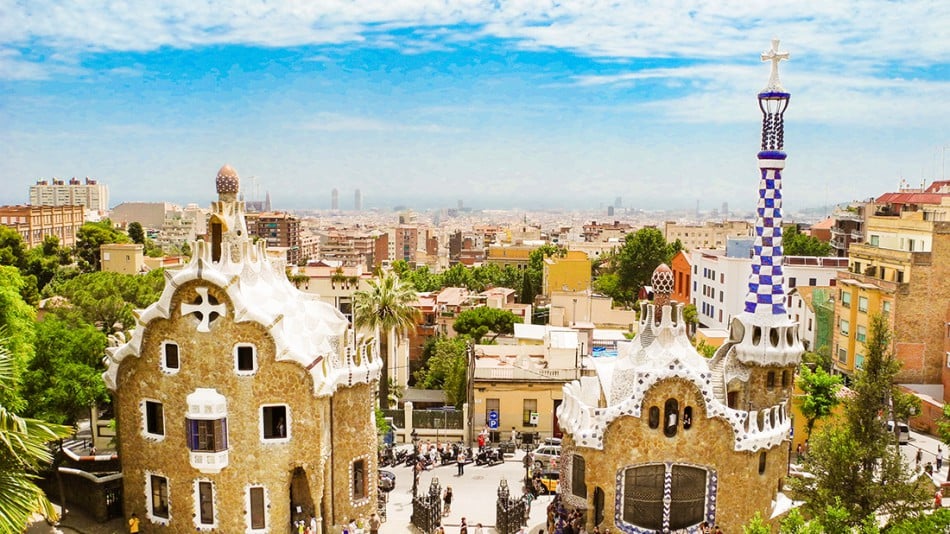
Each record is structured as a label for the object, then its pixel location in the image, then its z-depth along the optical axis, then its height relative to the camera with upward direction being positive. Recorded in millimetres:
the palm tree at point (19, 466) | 16516 -5758
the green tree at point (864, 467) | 21859 -7351
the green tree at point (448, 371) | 43531 -9818
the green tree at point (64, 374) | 32000 -7019
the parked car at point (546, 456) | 33844 -10834
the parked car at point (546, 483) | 31016 -10961
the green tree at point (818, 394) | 33656 -7949
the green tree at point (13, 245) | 58153 -2792
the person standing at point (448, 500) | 28872 -10796
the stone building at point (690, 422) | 24312 -6664
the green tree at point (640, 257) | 95062 -5560
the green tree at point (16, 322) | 29234 -4644
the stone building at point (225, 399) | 23922 -5968
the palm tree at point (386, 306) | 42500 -5312
